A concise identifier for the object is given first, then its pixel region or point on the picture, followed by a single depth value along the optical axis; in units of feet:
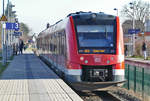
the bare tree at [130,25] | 238.48
